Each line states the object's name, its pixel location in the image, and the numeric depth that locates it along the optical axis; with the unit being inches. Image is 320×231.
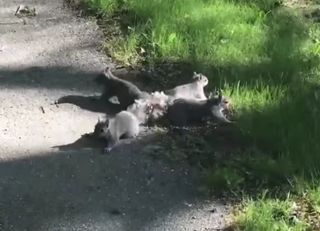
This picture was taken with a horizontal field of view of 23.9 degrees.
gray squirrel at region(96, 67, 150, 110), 208.4
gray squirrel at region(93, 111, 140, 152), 191.2
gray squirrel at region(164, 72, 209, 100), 208.8
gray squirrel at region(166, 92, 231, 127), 199.0
